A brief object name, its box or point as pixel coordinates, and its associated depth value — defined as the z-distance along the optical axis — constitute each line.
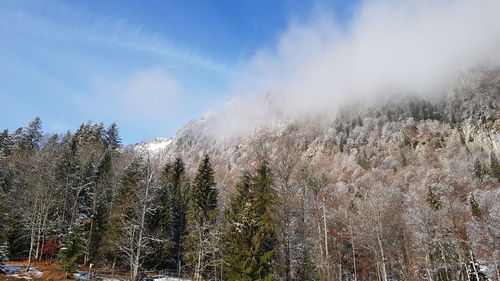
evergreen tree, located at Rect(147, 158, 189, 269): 34.72
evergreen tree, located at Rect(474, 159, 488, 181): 94.29
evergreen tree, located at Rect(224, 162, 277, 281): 21.98
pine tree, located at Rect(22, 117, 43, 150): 56.54
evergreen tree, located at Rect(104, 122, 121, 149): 66.00
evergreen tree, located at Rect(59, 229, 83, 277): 26.48
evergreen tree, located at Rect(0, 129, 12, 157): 50.78
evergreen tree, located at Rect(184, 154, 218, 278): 29.50
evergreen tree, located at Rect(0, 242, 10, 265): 26.61
